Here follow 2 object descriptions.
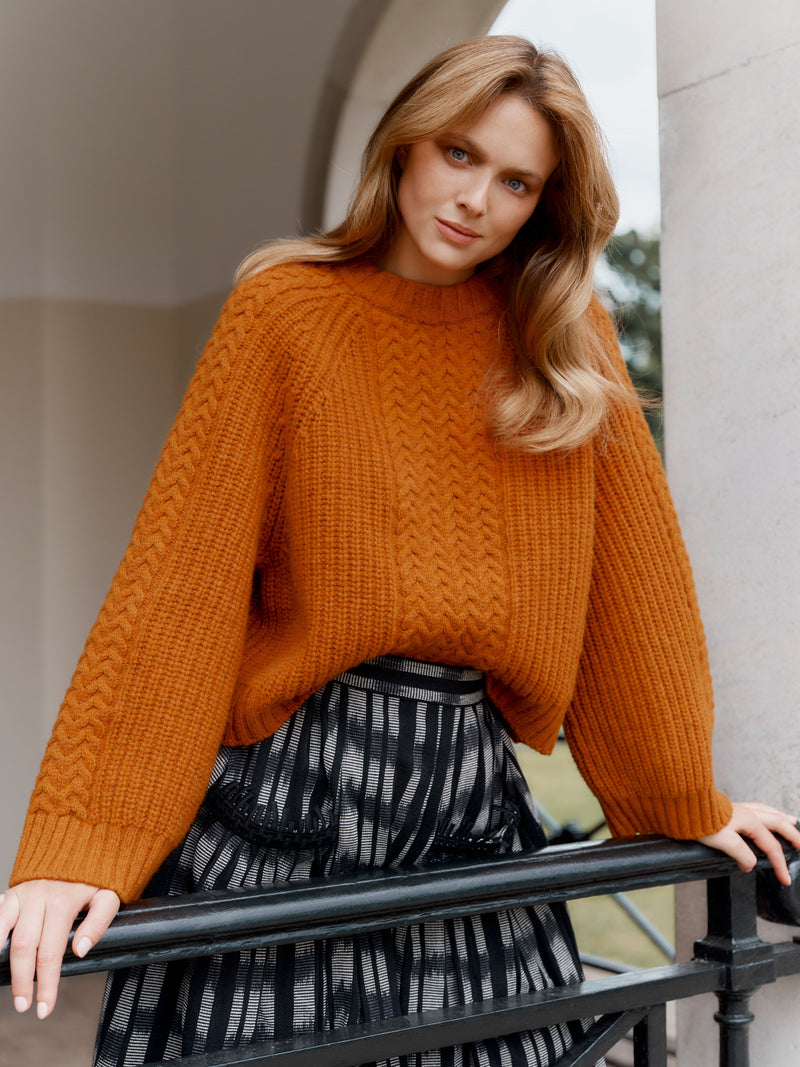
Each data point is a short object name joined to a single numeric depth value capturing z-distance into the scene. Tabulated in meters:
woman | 1.08
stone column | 1.32
